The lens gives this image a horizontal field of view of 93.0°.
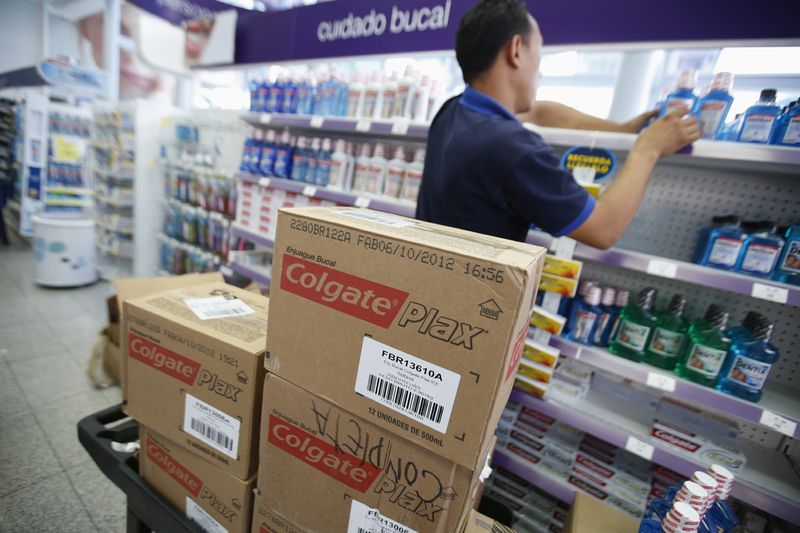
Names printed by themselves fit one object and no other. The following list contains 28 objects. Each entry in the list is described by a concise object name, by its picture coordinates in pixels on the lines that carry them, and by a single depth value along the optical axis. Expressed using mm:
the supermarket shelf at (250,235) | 2600
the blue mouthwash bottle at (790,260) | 1241
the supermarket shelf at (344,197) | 1979
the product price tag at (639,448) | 1400
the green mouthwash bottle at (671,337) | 1451
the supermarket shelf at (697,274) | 1173
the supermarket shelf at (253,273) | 2648
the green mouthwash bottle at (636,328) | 1489
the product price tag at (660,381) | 1342
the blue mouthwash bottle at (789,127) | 1180
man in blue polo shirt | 1008
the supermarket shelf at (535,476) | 1571
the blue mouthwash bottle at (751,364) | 1267
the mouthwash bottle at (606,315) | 1571
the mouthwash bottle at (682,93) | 1312
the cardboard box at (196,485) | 789
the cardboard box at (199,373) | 744
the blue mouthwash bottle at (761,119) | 1221
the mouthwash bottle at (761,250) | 1251
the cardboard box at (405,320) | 521
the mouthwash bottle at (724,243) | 1318
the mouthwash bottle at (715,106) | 1247
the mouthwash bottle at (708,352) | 1346
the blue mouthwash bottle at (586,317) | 1546
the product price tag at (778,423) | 1184
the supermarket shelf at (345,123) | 1897
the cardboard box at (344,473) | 588
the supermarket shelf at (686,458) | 1233
